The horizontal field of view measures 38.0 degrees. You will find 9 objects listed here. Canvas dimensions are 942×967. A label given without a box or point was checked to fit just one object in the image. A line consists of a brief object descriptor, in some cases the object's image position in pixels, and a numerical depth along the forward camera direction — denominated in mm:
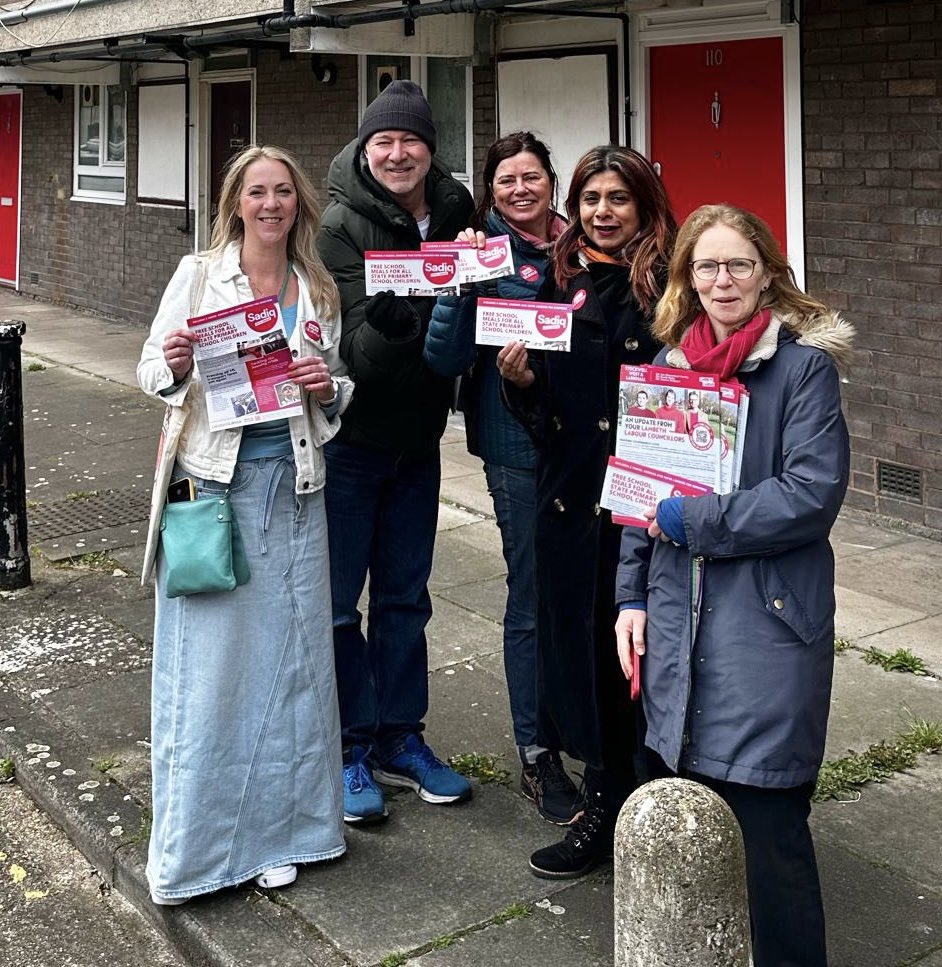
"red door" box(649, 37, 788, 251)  7695
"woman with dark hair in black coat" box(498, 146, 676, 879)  3598
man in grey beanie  3889
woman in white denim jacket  3674
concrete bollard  2318
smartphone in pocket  3674
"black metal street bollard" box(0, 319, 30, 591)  6254
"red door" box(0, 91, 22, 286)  17750
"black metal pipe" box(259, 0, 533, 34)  7801
